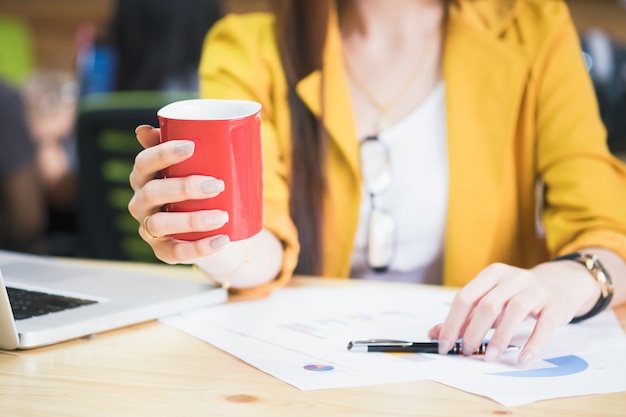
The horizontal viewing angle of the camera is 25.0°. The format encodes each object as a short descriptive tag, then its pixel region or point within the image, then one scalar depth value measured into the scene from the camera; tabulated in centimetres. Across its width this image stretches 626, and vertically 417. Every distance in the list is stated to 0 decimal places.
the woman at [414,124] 157
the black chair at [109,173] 199
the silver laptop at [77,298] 117
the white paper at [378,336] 109
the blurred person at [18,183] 268
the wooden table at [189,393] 103
